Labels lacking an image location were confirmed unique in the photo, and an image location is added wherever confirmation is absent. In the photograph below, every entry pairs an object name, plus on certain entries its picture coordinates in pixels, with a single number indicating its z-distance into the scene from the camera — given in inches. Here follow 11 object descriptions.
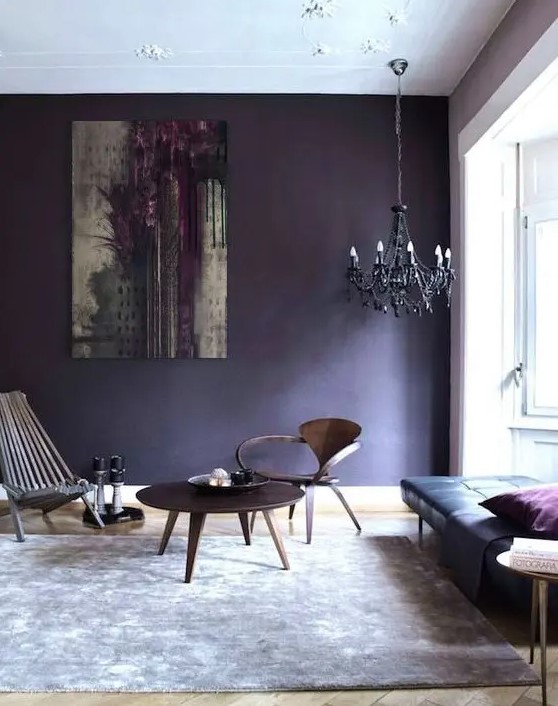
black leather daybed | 112.0
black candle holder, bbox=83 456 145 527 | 185.8
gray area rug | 91.9
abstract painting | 204.1
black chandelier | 184.2
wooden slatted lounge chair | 165.6
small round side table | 84.9
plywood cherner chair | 171.9
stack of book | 86.0
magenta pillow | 111.0
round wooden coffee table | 130.4
